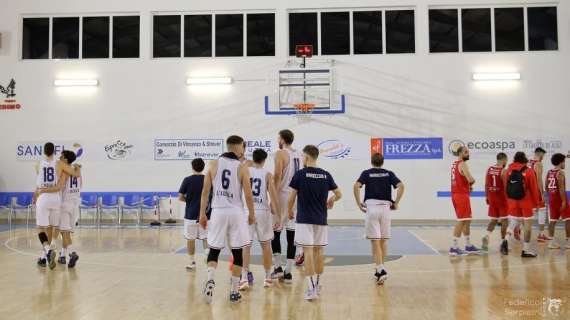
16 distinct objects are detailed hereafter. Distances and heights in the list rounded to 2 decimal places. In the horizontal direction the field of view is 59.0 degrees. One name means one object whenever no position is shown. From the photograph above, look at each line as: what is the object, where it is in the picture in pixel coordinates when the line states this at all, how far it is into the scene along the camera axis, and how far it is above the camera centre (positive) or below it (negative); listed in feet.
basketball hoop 47.73 +7.32
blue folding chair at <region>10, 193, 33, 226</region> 49.32 -1.46
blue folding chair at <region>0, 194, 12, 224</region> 50.65 -1.35
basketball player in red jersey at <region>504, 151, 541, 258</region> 27.81 -0.66
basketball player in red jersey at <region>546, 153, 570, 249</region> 30.01 -1.08
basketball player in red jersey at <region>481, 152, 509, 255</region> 29.96 -0.96
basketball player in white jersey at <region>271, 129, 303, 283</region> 21.61 -0.18
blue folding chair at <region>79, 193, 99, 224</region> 49.21 -1.63
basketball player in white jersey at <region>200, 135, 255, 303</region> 17.92 -0.90
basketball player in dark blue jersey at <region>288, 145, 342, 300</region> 18.48 -0.95
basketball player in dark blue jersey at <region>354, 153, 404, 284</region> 21.49 -0.84
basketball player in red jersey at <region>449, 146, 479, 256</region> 27.48 -0.52
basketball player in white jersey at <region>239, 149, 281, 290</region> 20.42 -1.22
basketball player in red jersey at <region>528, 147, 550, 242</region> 32.27 +0.37
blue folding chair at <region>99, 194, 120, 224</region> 49.34 -1.57
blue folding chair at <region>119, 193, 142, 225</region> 49.37 -1.77
